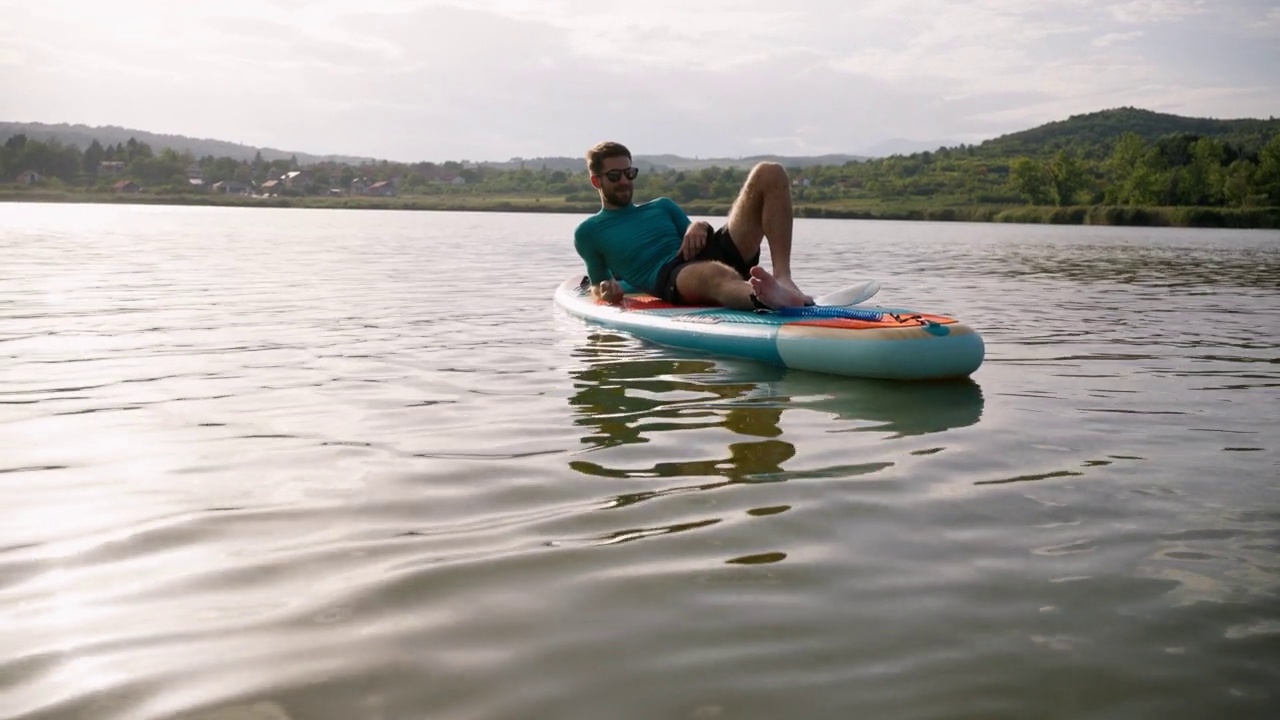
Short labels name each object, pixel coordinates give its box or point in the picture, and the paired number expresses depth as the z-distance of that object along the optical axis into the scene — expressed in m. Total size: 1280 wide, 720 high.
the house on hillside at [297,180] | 137.50
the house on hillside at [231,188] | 138.62
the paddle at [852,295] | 7.25
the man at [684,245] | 6.97
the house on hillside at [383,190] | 130.25
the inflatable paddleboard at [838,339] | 5.77
